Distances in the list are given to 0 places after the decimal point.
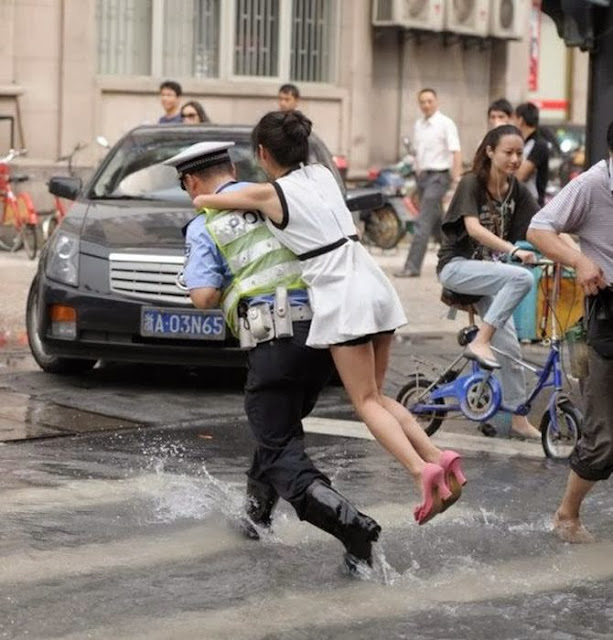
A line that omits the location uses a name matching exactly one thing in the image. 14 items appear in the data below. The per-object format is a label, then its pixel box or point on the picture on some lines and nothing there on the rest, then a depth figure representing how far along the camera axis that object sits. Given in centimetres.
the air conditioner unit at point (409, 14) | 2364
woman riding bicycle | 959
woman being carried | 675
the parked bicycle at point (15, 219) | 1873
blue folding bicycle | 927
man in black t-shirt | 1402
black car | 1073
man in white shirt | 1877
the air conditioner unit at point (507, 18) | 2536
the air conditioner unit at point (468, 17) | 2459
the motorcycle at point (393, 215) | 2114
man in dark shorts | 723
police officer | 683
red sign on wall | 3167
